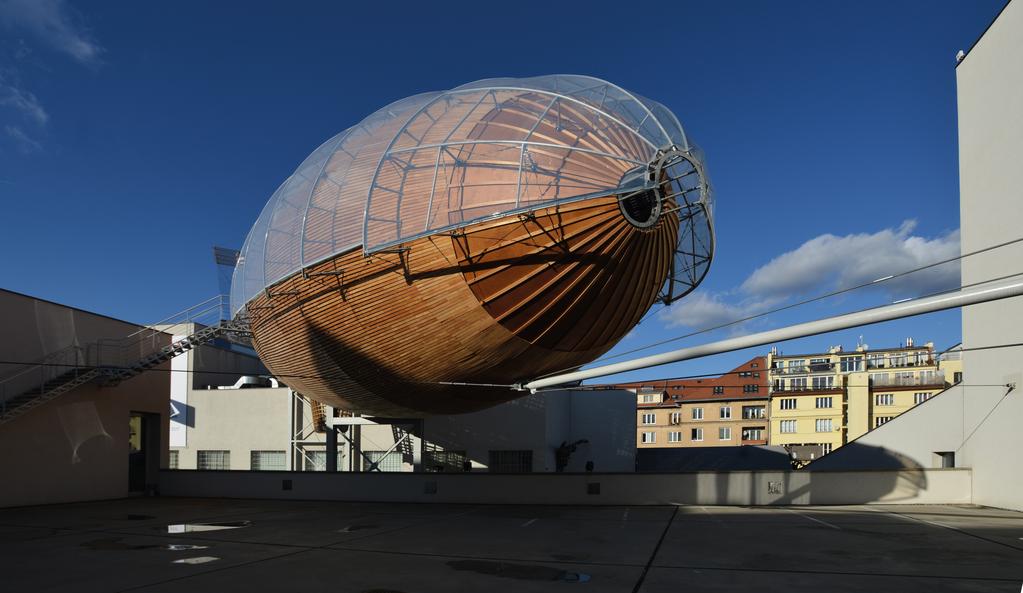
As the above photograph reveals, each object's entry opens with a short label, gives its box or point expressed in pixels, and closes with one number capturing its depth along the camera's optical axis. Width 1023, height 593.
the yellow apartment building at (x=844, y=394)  67.69
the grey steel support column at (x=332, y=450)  26.64
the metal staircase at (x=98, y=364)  21.36
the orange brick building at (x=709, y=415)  83.44
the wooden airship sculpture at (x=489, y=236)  12.81
